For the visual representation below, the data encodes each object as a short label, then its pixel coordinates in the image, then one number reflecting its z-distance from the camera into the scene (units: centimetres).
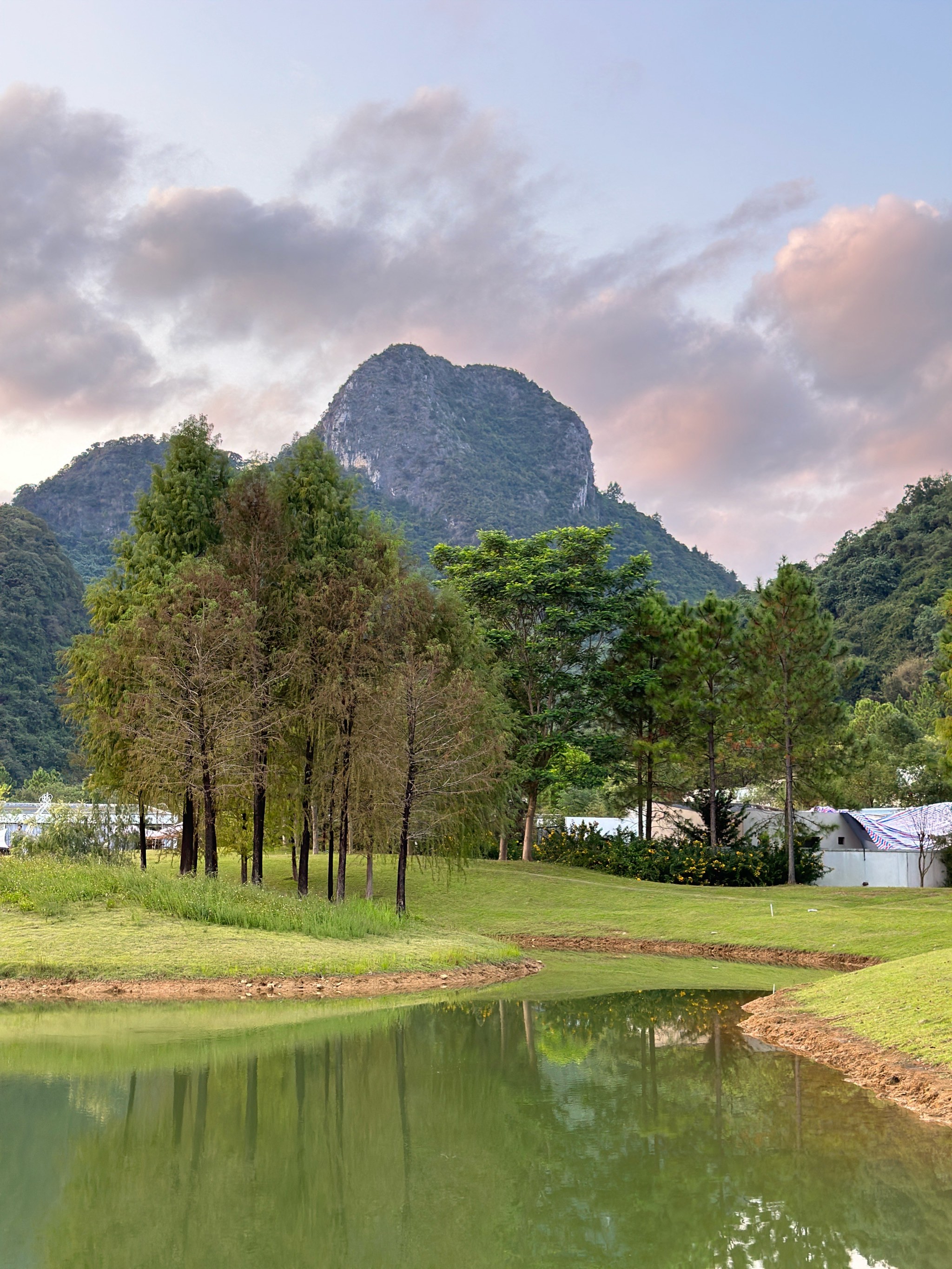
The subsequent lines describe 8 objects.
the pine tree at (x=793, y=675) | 4041
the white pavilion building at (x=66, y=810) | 4309
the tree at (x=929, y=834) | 4397
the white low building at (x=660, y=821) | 4991
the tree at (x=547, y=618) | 4459
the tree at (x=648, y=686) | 4375
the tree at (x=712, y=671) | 4278
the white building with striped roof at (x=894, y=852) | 4425
